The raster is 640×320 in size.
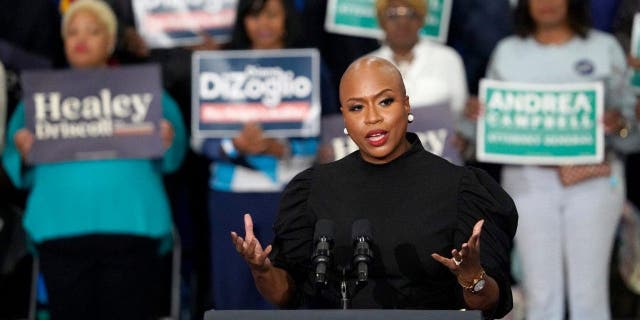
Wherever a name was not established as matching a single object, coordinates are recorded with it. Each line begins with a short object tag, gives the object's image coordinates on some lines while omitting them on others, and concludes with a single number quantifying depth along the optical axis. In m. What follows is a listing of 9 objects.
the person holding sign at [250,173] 13.37
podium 6.92
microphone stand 7.62
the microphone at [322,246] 7.29
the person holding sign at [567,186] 13.06
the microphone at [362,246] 7.29
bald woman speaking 8.05
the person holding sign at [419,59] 13.41
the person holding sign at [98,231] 13.04
